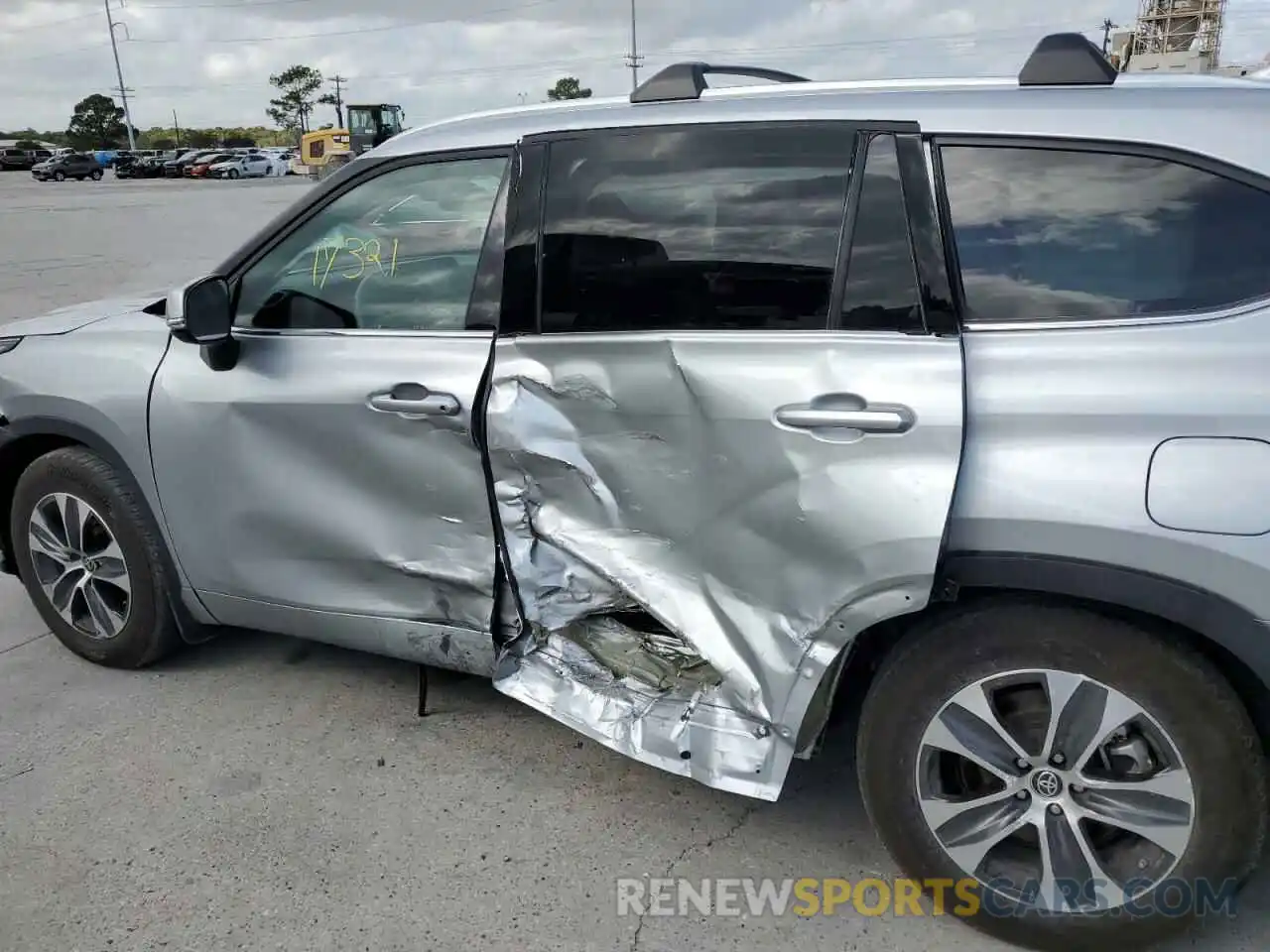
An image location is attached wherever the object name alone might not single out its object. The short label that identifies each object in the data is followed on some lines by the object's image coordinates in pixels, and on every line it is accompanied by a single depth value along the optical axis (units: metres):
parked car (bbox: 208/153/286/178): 53.50
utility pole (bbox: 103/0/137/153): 79.69
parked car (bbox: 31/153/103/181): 48.50
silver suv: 2.13
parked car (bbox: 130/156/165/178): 55.19
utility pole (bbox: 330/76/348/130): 92.78
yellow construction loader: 46.28
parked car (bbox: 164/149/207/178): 54.97
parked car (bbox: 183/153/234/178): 53.75
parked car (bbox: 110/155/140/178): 54.75
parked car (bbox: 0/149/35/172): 59.00
